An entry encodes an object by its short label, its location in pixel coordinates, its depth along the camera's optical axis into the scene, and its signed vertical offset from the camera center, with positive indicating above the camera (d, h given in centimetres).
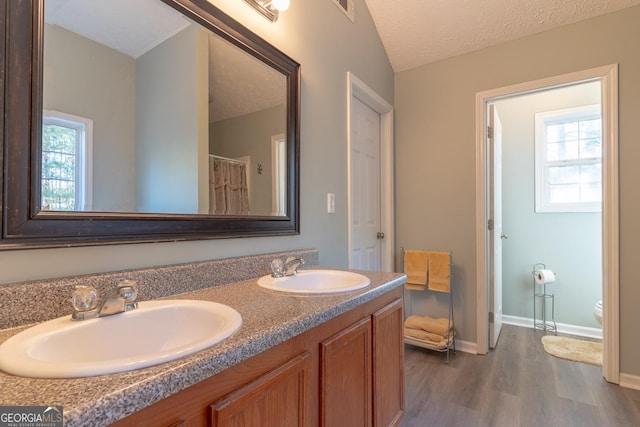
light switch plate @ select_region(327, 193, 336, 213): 184 +7
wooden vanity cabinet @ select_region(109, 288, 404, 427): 57 -42
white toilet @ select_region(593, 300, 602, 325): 239 -75
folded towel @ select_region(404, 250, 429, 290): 250 -43
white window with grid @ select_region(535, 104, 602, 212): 293 +54
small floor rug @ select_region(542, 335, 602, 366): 234 -109
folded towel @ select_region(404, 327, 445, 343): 233 -92
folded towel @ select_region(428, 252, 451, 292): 241 -45
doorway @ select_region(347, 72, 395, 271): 207 +22
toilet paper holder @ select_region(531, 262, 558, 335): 289 -79
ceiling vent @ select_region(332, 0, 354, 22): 198 +137
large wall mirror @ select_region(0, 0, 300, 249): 74 +28
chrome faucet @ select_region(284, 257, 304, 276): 133 -22
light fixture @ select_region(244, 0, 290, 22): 138 +95
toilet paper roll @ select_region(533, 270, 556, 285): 287 -57
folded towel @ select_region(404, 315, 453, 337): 234 -85
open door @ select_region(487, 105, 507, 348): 248 -9
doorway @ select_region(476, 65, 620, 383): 198 +7
